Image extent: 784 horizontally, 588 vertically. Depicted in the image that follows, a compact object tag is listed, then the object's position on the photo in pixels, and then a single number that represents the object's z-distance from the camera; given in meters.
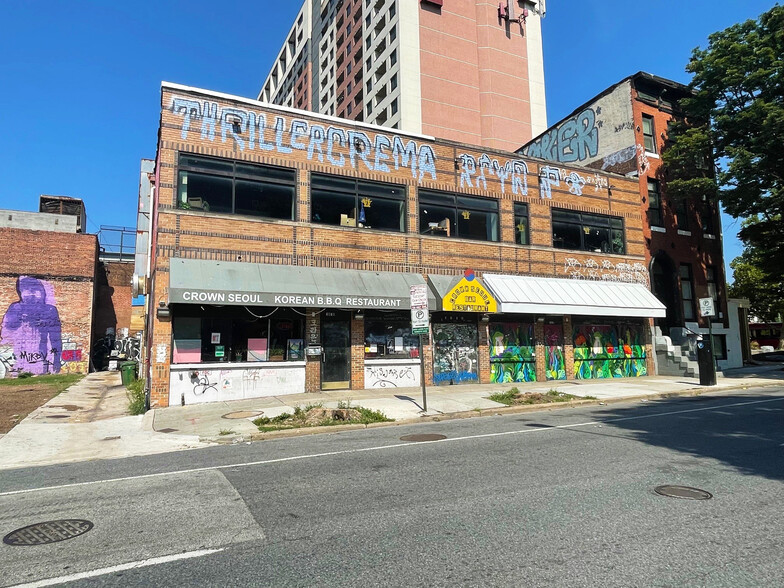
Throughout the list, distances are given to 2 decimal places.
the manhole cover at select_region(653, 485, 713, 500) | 5.30
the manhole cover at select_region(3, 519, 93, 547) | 4.44
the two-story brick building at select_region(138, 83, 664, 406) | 14.33
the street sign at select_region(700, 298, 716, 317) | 17.59
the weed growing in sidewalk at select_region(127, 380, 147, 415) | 13.28
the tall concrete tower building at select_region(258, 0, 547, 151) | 48.66
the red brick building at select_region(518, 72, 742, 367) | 23.56
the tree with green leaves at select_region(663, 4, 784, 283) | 21.14
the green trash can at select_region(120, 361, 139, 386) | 19.83
